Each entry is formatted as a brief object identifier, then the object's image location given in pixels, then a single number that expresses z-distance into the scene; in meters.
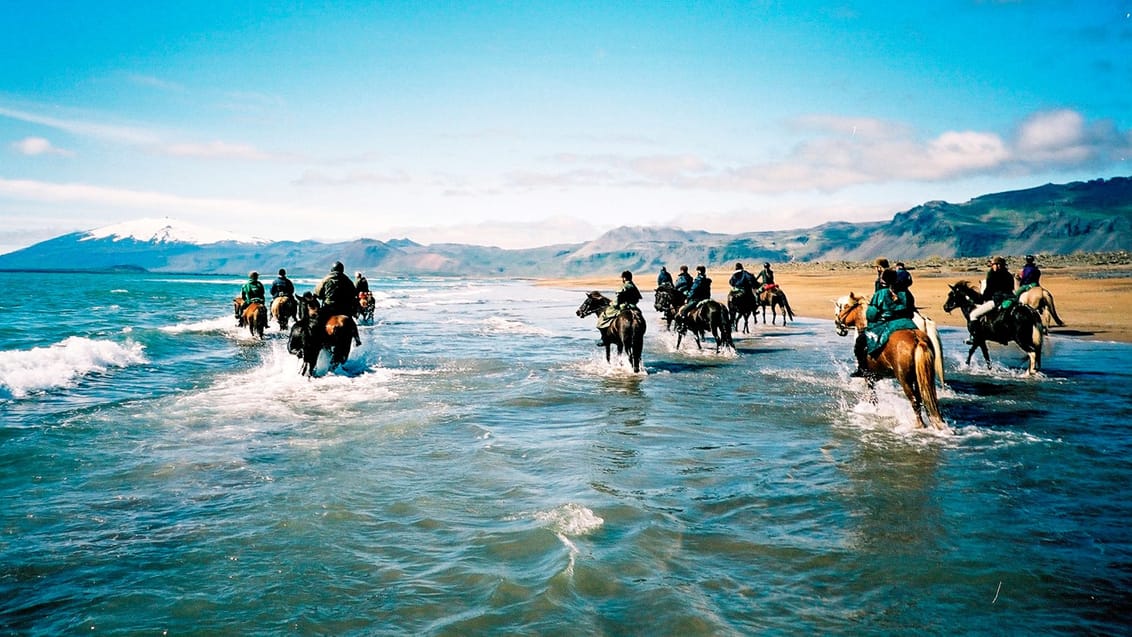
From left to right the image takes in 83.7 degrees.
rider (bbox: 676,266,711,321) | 18.72
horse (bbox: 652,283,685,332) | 20.48
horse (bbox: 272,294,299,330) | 22.30
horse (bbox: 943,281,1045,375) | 13.62
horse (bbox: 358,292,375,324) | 27.69
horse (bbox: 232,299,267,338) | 22.72
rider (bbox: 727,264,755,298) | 21.81
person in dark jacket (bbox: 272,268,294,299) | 22.78
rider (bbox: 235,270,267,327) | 22.97
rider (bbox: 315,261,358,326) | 14.47
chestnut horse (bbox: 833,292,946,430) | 8.97
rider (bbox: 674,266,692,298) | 20.31
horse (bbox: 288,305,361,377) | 14.12
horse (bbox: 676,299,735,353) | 18.04
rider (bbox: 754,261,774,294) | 25.94
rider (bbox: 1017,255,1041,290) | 16.83
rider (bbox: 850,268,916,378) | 9.91
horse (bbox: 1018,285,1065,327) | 16.73
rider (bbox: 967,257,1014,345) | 14.20
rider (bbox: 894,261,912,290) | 10.62
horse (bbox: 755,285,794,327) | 26.38
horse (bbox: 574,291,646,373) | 14.81
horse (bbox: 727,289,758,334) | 22.14
